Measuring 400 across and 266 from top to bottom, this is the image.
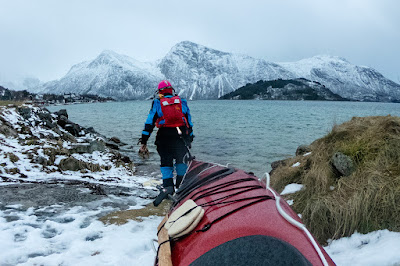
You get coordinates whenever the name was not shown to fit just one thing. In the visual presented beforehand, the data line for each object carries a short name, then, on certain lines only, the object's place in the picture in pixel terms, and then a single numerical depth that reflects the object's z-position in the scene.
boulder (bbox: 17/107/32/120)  11.98
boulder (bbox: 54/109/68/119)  20.05
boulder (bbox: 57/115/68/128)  15.99
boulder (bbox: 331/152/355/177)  3.83
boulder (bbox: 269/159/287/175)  9.27
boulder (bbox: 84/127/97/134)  19.21
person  4.80
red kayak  1.60
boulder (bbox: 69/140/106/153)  9.25
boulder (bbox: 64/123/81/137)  15.77
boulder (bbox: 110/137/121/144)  18.14
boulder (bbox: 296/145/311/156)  8.60
